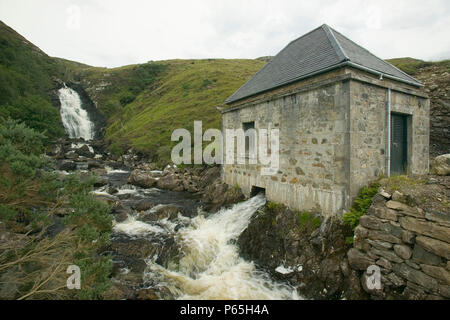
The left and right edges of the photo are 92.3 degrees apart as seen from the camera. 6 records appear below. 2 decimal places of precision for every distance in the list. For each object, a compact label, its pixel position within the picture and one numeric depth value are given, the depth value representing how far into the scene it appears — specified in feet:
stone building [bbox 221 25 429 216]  22.11
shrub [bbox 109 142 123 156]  103.01
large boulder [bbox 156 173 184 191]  53.93
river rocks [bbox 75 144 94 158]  101.24
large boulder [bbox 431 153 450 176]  19.97
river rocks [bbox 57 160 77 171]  73.71
